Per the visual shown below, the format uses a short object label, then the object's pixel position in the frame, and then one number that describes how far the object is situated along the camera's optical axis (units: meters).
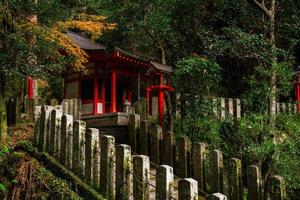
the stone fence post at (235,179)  5.04
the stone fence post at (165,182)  3.54
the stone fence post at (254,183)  4.87
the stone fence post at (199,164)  5.52
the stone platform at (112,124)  8.50
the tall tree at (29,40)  8.16
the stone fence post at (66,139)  4.84
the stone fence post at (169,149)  6.28
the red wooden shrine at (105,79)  14.92
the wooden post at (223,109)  9.62
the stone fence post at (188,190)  3.29
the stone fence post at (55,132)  5.05
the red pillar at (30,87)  15.29
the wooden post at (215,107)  9.13
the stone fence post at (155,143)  6.52
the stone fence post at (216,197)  3.09
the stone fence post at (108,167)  4.17
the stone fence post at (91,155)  4.43
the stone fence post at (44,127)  5.29
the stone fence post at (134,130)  7.05
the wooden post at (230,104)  10.67
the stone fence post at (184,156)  5.91
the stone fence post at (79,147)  4.61
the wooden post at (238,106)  10.89
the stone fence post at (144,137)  6.78
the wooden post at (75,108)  9.85
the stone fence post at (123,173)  4.00
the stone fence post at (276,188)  4.73
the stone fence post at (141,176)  3.84
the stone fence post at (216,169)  5.24
